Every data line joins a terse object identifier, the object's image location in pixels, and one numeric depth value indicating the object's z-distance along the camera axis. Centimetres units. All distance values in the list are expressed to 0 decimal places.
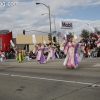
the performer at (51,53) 1693
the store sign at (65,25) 2559
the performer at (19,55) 1566
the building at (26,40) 4031
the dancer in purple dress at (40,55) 1279
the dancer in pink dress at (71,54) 865
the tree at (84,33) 4679
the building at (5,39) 3340
